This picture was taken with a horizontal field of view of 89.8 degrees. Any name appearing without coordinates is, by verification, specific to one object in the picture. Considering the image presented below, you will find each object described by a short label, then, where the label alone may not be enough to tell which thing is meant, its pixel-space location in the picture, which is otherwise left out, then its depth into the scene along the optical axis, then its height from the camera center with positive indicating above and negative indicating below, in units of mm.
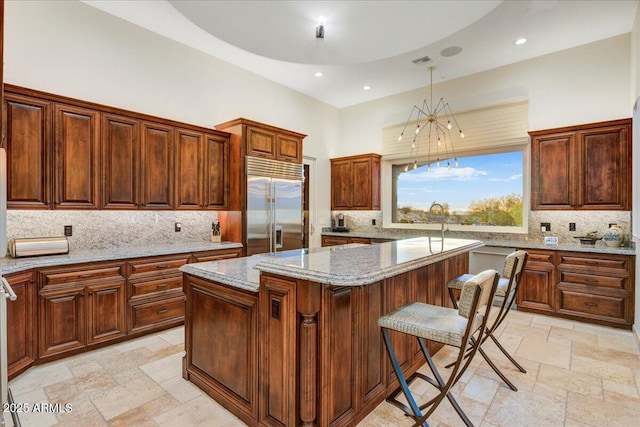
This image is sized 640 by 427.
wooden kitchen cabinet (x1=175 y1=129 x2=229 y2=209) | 4188 +582
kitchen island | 1771 -746
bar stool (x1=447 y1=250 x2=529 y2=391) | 2475 -636
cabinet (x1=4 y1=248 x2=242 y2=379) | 2701 -901
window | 5160 +367
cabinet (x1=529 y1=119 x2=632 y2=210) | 3992 +602
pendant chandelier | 5711 +1488
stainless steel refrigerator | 4559 +110
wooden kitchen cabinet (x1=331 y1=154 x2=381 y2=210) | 6398 +627
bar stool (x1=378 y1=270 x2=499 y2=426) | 1657 -630
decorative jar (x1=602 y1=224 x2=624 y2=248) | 4012 -307
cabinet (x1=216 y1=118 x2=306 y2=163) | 4516 +1107
